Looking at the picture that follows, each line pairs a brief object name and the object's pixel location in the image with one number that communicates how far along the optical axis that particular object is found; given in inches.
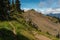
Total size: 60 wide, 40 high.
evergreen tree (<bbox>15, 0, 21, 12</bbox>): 1372.3
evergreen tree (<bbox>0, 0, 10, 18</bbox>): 986.3
